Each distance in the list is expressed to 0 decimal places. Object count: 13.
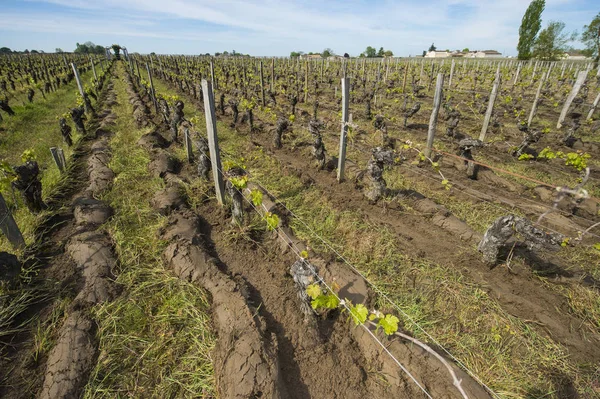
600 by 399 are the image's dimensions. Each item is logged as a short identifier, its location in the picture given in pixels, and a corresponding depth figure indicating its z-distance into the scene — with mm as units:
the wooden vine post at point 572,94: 9105
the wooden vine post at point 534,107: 10875
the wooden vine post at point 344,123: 6059
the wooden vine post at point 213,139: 4721
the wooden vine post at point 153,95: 12877
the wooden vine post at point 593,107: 10445
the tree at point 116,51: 49469
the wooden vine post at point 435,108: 7123
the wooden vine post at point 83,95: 12602
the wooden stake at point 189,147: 7523
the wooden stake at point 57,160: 6531
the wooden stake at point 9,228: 4043
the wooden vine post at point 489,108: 8680
